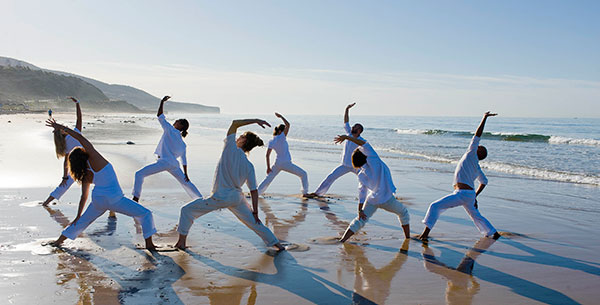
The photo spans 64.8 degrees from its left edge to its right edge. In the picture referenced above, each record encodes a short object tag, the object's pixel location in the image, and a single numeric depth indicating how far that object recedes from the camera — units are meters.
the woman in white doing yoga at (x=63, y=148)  7.80
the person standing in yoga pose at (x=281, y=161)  10.32
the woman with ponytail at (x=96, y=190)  5.71
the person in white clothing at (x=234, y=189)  5.68
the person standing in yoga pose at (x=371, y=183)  6.45
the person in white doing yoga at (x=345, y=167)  9.62
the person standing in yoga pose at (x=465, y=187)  6.78
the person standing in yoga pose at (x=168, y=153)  8.28
